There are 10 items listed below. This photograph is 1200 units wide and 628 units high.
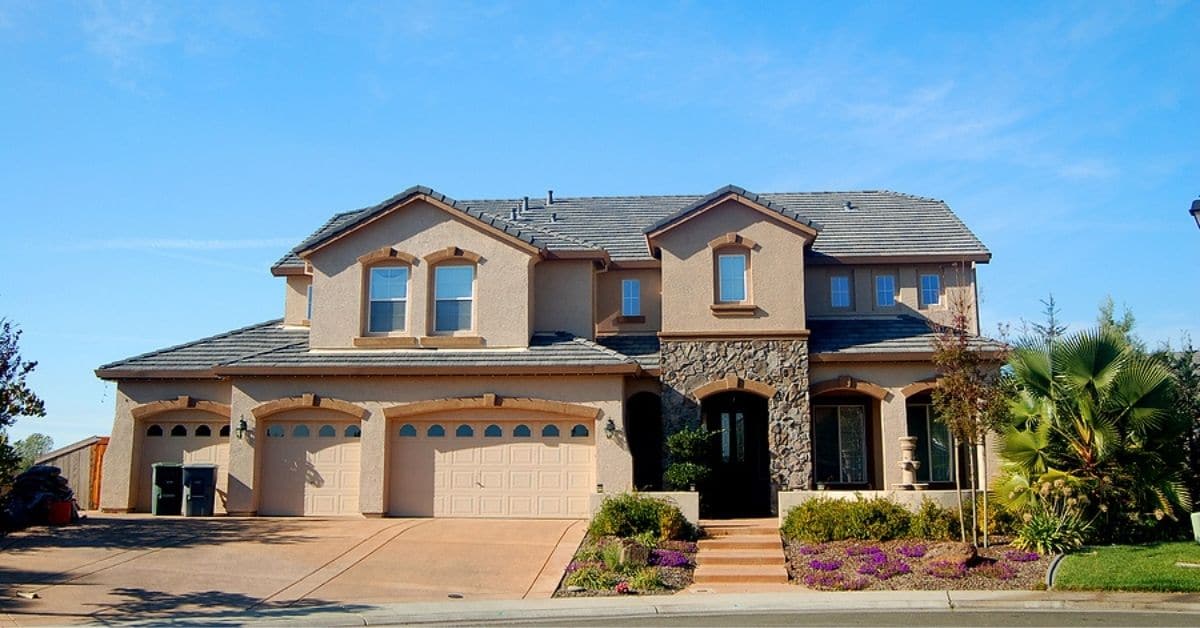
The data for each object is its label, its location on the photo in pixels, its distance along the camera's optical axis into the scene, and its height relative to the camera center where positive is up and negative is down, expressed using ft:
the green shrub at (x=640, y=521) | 62.23 -2.69
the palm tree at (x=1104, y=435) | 59.26 +2.12
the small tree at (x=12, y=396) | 50.93 +3.78
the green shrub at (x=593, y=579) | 53.06 -5.18
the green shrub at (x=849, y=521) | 61.11 -2.74
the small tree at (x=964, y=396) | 59.21 +4.25
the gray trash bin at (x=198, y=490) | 74.18 -0.99
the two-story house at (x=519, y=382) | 74.13 +6.48
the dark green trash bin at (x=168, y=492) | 75.51 -1.14
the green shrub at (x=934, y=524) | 60.80 -2.86
